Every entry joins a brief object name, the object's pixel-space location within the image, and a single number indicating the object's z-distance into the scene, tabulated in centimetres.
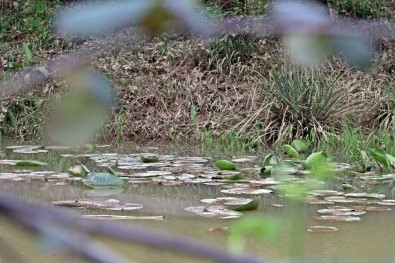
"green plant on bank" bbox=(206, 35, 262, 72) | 1446
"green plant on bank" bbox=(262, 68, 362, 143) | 1181
